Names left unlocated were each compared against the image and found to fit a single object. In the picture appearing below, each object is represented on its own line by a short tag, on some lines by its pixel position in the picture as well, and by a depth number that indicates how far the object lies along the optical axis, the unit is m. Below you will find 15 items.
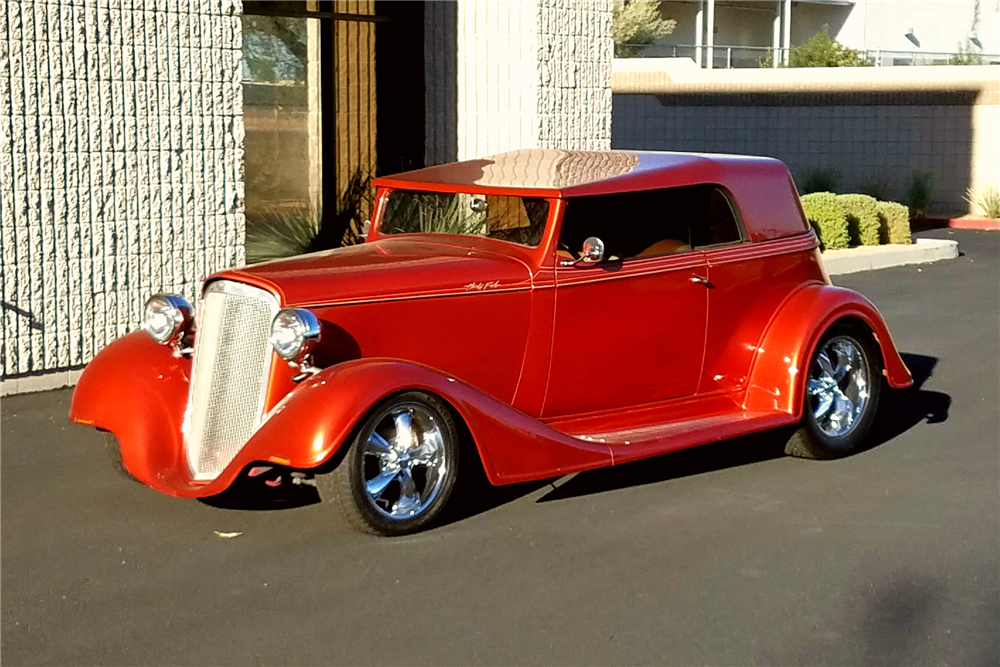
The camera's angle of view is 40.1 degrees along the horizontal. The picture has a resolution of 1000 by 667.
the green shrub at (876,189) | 21.91
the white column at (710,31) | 49.34
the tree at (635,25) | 47.47
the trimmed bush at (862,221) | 17.52
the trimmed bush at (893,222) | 17.92
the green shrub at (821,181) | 21.80
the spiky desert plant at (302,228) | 11.74
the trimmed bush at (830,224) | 16.88
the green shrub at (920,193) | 22.56
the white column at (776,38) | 50.43
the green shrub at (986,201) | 22.56
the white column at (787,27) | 50.89
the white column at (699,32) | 50.44
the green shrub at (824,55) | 38.03
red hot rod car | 6.02
